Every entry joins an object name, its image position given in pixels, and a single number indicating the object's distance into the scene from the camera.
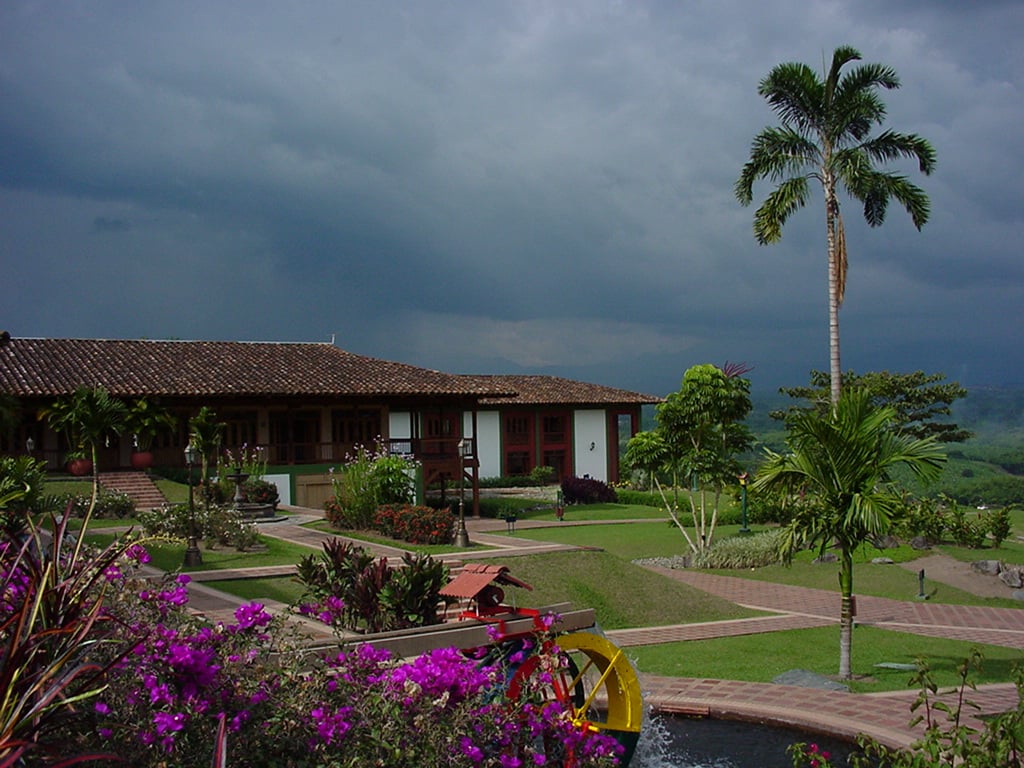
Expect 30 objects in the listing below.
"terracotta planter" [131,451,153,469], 28.70
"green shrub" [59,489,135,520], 21.62
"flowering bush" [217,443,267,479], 24.97
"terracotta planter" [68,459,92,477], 26.61
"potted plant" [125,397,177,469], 27.41
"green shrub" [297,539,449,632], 11.07
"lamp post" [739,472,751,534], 25.25
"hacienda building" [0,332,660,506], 28.11
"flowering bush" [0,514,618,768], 3.33
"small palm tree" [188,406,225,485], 21.86
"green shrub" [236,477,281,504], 24.92
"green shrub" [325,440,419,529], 21.77
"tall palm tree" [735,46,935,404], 23.42
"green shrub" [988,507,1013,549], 21.53
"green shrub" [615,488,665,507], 38.50
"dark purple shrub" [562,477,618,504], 38.44
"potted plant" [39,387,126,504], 21.94
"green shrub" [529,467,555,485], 45.25
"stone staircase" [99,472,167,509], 25.09
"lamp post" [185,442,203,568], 15.87
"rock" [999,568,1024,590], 17.47
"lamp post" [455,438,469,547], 19.45
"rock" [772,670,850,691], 9.86
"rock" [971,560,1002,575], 18.00
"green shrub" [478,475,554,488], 44.66
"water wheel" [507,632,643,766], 7.23
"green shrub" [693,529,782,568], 20.94
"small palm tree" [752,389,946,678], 10.34
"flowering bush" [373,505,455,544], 19.98
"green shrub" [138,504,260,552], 17.61
